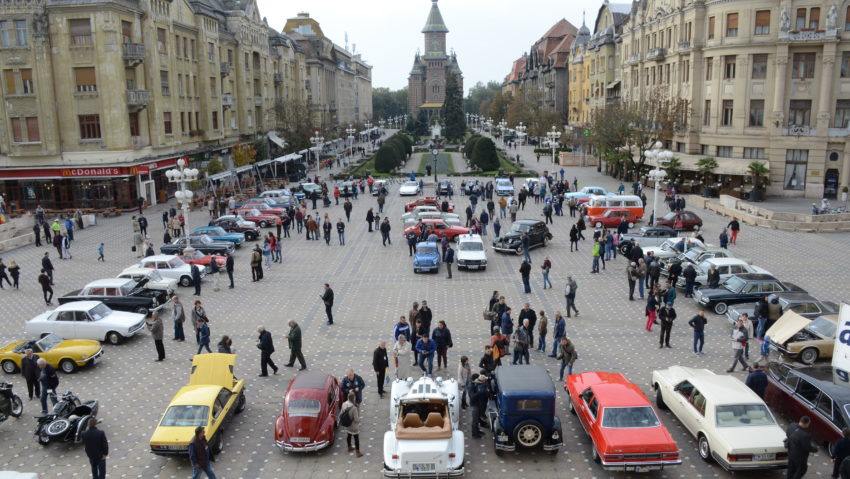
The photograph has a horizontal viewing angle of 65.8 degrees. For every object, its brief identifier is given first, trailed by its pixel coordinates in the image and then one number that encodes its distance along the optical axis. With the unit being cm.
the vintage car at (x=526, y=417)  1281
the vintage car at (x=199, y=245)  3066
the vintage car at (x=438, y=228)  3356
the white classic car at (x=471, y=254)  2842
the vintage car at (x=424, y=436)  1180
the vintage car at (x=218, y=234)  3328
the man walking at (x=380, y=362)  1602
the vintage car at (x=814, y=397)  1284
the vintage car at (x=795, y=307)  1977
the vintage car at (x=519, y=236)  3170
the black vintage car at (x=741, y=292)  2195
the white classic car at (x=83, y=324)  2005
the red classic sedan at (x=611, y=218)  3731
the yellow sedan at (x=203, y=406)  1277
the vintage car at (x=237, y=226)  3641
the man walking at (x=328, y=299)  2112
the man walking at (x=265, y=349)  1700
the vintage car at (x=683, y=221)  3559
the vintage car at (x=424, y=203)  4191
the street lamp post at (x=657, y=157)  3431
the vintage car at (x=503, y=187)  5034
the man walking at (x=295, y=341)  1743
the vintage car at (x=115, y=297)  2284
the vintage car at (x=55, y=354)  1786
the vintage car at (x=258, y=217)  3956
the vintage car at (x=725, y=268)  2389
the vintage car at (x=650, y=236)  3029
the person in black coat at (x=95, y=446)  1189
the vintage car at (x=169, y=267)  2658
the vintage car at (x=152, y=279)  2423
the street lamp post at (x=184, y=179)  3028
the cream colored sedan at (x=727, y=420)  1194
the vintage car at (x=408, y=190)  5116
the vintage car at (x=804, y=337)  1770
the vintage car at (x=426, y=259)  2816
